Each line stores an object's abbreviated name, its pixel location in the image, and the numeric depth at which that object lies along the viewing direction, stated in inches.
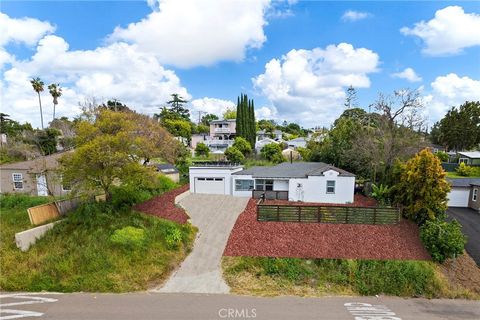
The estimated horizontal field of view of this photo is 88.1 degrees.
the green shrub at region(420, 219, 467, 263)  482.6
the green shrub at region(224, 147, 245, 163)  1306.6
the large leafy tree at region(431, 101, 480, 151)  1667.1
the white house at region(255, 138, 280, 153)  1903.3
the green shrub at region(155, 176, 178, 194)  901.5
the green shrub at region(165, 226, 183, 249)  542.0
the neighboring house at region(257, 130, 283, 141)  2465.1
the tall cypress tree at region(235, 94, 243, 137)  1811.0
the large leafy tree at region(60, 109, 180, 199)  585.0
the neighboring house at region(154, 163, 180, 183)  1044.5
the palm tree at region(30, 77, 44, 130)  1240.2
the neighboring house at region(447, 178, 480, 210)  772.0
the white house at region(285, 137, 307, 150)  2130.9
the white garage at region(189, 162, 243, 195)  852.6
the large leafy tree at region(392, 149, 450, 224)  551.5
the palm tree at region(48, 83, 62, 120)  1324.6
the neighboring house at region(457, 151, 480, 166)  1344.7
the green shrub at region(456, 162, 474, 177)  1224.2
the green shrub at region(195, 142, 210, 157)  1716.8
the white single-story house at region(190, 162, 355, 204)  764.0
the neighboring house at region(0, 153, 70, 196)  880.3
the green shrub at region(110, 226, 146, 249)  514.3
